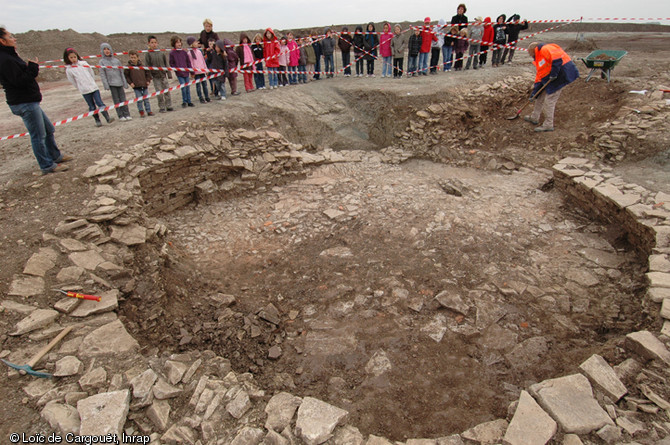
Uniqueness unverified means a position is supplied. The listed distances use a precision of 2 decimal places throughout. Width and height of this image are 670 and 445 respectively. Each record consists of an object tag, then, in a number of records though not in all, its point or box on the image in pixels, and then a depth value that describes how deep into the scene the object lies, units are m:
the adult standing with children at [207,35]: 8.67
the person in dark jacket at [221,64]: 8.67
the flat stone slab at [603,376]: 2.83
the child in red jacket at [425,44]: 10.72
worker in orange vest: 7.56
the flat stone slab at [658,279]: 3.78
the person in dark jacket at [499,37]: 11.14
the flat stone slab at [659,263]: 4.01
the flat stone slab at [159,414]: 2.65
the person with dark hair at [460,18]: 10.65
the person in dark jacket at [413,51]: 10.71
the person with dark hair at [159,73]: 7.58
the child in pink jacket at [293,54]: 10.42
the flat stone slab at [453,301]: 4.32
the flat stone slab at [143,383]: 2.78
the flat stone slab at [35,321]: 3.21
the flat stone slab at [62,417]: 2.48
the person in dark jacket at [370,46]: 11.04
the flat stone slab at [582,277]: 4.71
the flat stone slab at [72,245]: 4.29
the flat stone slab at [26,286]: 3.58
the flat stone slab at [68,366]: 2.91
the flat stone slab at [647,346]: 3.00
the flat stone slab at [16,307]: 3.39
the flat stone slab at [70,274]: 3.87
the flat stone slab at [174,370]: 2.99
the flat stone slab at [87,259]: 4.14
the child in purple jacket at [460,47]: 10.70
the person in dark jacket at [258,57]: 9.67
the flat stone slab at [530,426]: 2.52
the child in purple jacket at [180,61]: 7.90
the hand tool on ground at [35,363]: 2.89
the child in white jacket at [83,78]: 6.65
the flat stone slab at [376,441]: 2.59
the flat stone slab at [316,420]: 2.58
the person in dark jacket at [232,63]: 9.00
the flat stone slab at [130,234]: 4.80
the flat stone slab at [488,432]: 2.61
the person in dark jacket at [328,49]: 10.98
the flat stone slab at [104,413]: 2.48
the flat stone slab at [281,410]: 2.69
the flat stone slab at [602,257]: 4.99
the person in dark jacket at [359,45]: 11.20
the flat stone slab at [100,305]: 3.55
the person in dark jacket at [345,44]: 11.35
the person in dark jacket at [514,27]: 11.42
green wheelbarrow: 8.72
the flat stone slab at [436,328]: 4.03
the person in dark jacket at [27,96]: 4.71
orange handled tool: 3.64
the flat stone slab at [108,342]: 3.17
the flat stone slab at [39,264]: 3.84
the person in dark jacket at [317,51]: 11.15
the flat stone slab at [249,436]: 2.57
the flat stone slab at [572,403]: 2.58
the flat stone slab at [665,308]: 3.35
